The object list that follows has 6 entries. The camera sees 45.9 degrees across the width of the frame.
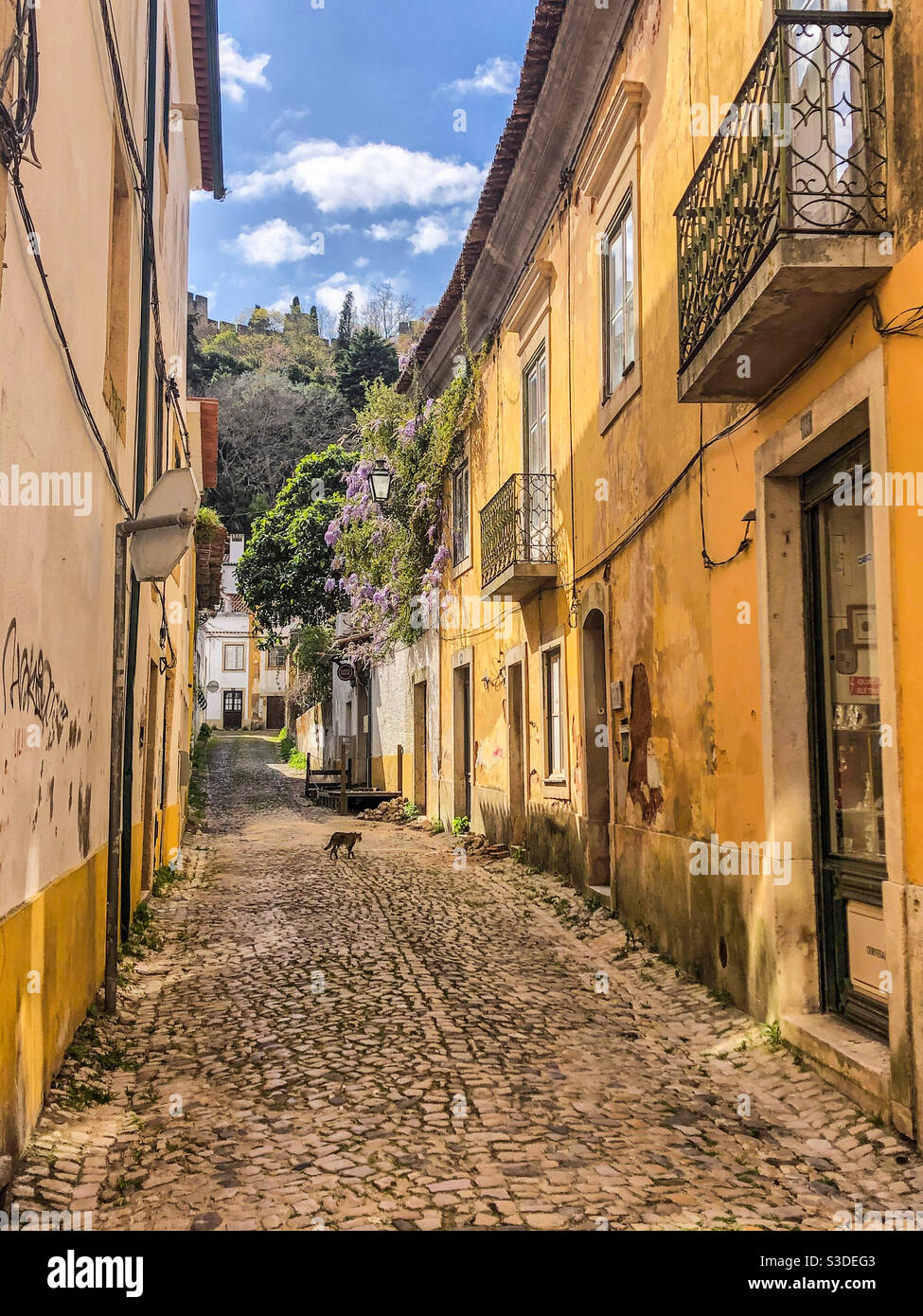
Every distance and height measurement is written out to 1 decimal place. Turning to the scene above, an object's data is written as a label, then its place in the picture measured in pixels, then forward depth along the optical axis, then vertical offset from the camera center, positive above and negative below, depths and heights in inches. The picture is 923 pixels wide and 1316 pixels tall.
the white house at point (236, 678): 2244.1 +104.1
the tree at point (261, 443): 1740.9 +455.2
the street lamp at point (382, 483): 677.3 +151.9
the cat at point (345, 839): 529.3 -54.4
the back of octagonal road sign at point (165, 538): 239.3 +42.2
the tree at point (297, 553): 1120.8 +182.0
